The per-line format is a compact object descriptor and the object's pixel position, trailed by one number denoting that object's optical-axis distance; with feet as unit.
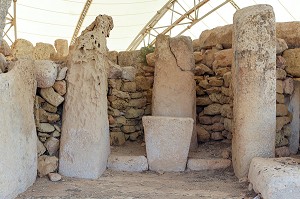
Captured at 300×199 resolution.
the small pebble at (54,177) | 11.96
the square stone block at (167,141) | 13.57
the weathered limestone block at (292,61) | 14.43
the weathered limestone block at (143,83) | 17.37
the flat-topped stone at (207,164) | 13.93
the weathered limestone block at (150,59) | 17.68
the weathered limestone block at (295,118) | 15.16
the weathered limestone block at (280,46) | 14.37
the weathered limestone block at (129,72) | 16.93
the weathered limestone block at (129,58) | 18.79
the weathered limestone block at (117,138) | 16.21
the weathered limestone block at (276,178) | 9.14
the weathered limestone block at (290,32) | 14.97
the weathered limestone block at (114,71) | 16.08
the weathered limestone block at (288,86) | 14.65
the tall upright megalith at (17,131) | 9.54
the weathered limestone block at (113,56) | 19.39
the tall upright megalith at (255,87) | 12.26
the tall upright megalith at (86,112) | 12.41
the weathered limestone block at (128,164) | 13.85
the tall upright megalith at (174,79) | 14.99
